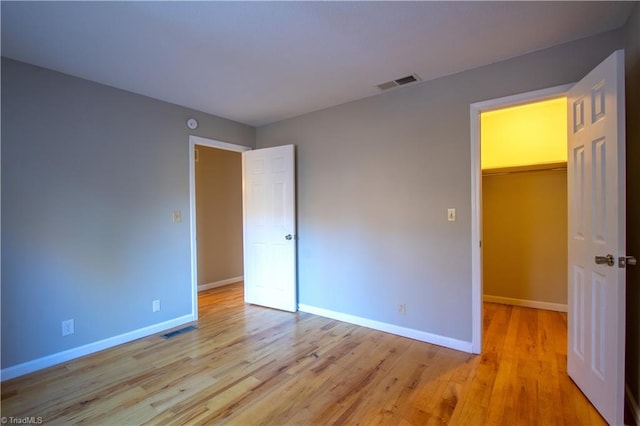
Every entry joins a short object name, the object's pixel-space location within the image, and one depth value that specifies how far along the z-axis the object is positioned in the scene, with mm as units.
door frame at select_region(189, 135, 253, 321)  3586
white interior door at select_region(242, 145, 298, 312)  3859
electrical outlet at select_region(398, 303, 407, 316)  3070
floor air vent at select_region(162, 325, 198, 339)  3164
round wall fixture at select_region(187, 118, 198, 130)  3562
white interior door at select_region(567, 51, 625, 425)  1644
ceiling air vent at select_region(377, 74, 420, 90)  2822
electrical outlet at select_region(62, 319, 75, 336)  2645
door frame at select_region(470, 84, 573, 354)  2643
